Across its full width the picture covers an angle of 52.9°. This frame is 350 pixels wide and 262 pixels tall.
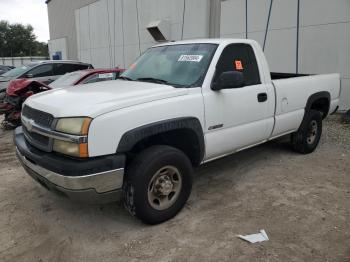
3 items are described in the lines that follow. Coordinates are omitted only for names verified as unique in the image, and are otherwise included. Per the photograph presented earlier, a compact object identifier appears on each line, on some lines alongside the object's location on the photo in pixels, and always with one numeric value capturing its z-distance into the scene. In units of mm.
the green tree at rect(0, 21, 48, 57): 71438
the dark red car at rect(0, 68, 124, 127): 7949
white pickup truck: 3080
